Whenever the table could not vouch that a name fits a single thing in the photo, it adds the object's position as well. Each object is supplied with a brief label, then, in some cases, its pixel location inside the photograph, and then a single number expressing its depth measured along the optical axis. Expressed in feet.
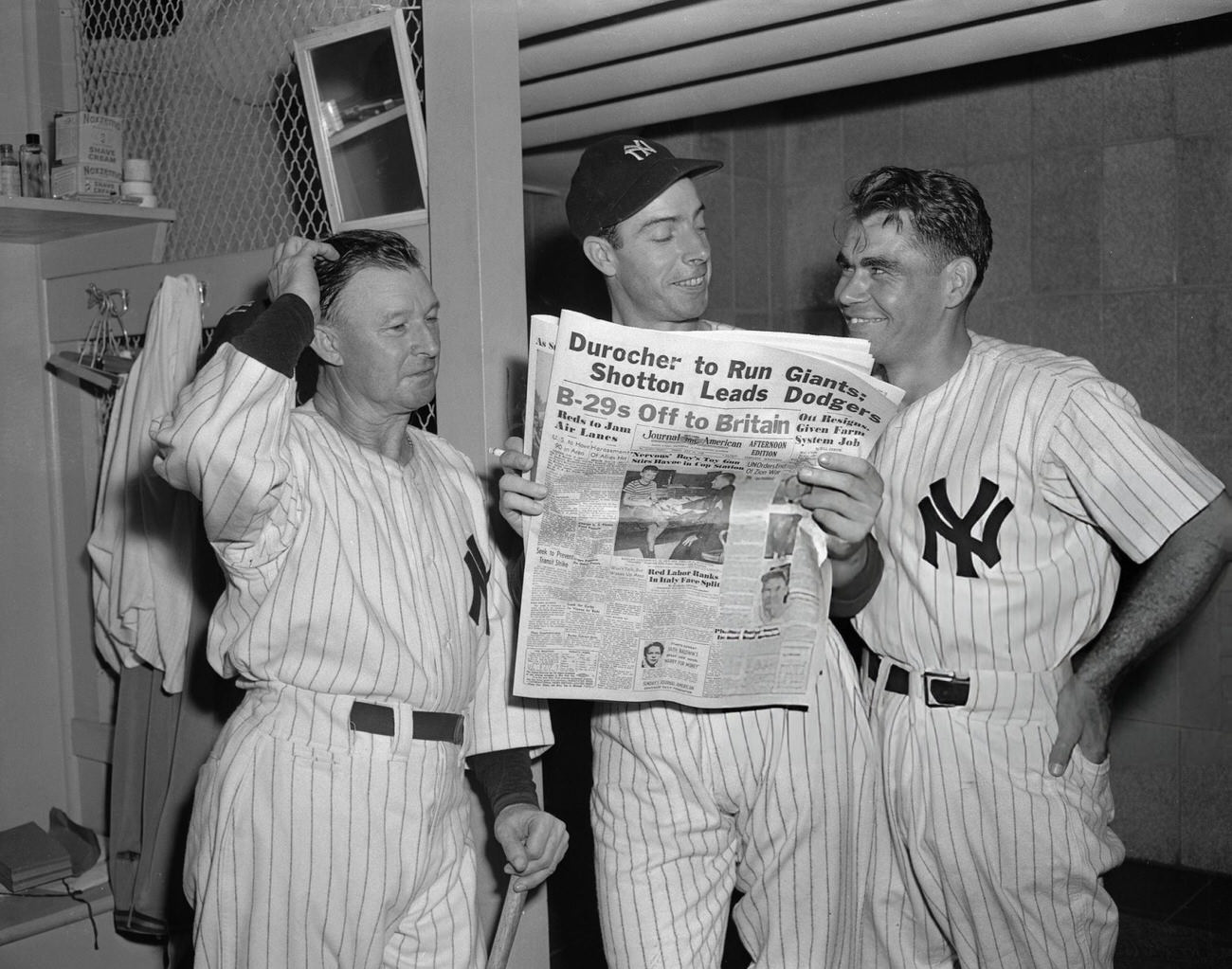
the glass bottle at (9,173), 8.18
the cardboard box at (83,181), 8.10
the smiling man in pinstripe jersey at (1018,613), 5.34
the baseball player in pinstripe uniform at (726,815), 5.32
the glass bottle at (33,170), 8.38
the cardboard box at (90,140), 8.16
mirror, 6.18
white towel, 6.96
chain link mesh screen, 7.30
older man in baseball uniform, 4.56
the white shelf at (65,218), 7.89
